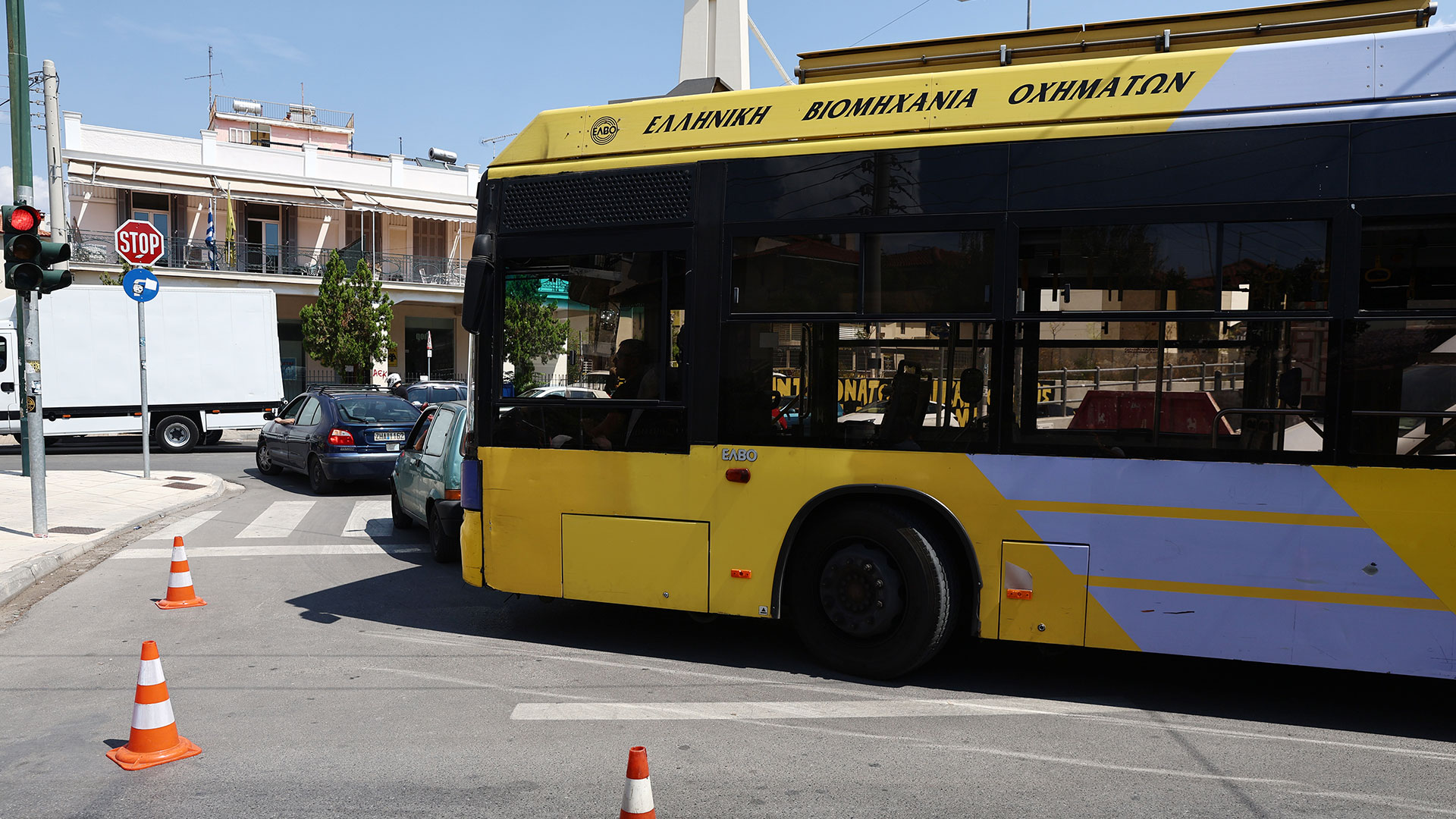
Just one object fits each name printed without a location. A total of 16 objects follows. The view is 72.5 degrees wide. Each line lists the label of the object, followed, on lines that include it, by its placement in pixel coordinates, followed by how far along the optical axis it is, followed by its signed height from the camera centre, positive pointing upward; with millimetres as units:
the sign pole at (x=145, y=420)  13969 -711
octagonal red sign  14648 +1902
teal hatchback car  8727 -1003
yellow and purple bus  4543 +149
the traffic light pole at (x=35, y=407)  9680 -413
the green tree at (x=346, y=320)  33844 +1709
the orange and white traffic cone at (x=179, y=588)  7270 -1616
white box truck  19844 +104
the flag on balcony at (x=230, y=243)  34500 +4400
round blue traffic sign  14188 +1211
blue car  13938 -948
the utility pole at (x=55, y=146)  16391 +4435
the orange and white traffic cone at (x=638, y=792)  2848 -1208
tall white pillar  8695 +2962
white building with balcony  33438 +5689
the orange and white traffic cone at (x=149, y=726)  4207 -1524
